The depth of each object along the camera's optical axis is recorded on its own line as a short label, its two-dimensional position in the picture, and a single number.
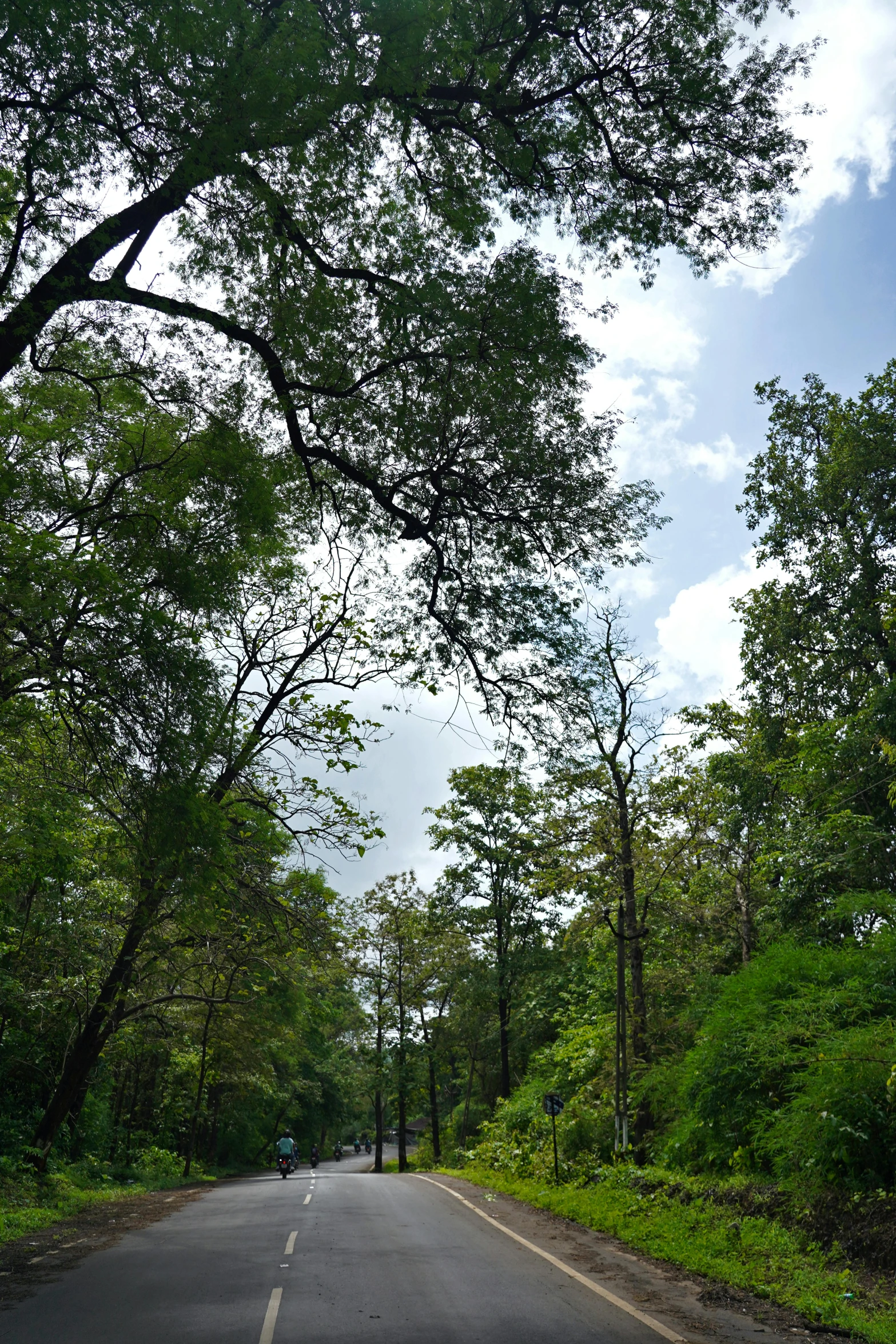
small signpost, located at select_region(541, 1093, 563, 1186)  15.31
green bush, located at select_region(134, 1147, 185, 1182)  23.14
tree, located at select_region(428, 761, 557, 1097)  30.27
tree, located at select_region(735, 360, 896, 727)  18.95
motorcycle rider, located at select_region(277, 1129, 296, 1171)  27.53
